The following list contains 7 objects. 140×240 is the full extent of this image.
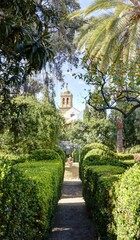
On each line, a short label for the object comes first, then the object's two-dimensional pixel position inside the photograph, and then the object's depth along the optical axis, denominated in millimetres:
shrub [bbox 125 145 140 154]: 21952
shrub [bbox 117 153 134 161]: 15744
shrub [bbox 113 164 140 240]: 2908
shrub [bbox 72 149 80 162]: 32416
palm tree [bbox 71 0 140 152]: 11758
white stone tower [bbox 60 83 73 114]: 68625
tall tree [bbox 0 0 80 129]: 4887
